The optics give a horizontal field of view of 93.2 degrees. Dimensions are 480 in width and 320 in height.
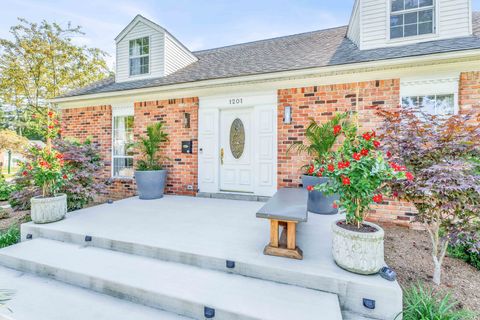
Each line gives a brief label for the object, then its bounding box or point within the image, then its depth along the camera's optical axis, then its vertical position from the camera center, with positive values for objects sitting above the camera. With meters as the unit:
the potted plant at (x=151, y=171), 5.65 -0.40
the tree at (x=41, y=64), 11.34 +4.84
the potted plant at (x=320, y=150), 4.38 +0.14
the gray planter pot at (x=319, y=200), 4.39 -0.83
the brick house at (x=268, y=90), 4.37 +1.57
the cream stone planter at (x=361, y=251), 2.24 -0.94
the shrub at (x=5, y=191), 7.40 -1.23
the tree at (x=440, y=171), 2.38 -0.13
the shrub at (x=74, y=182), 4.73 -0.60
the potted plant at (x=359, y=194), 2.25 -0.39
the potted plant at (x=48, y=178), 3.79 -0.42
